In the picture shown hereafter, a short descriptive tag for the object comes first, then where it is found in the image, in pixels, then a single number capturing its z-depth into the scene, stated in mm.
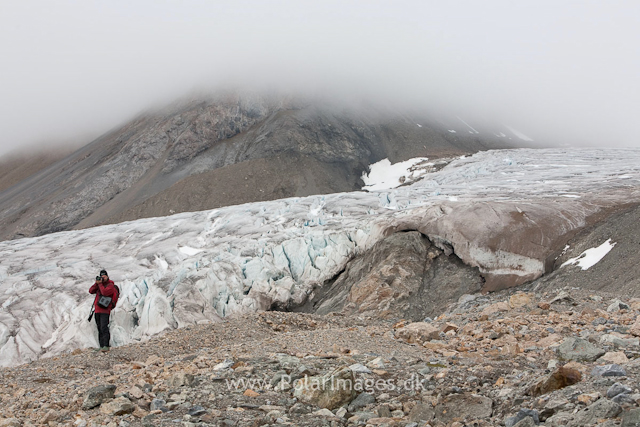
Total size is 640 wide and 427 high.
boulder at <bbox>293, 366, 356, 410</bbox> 5301
